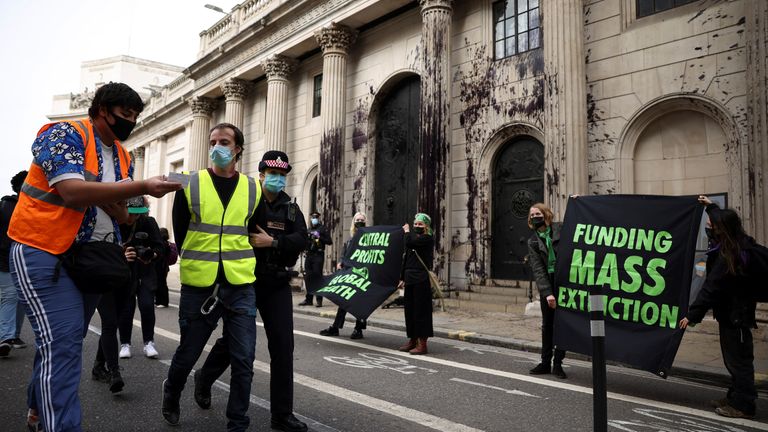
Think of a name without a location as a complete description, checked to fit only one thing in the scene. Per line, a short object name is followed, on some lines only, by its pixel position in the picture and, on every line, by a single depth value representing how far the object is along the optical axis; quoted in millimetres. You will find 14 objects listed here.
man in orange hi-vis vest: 2443
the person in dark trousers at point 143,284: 5164
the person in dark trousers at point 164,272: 8023
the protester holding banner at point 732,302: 4543
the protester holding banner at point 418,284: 7000
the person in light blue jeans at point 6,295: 6230
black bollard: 2908
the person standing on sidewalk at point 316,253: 12071
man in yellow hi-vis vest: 3350
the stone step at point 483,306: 10914
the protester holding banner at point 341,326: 8248
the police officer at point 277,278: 3617
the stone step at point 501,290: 11474
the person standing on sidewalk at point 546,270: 5871
